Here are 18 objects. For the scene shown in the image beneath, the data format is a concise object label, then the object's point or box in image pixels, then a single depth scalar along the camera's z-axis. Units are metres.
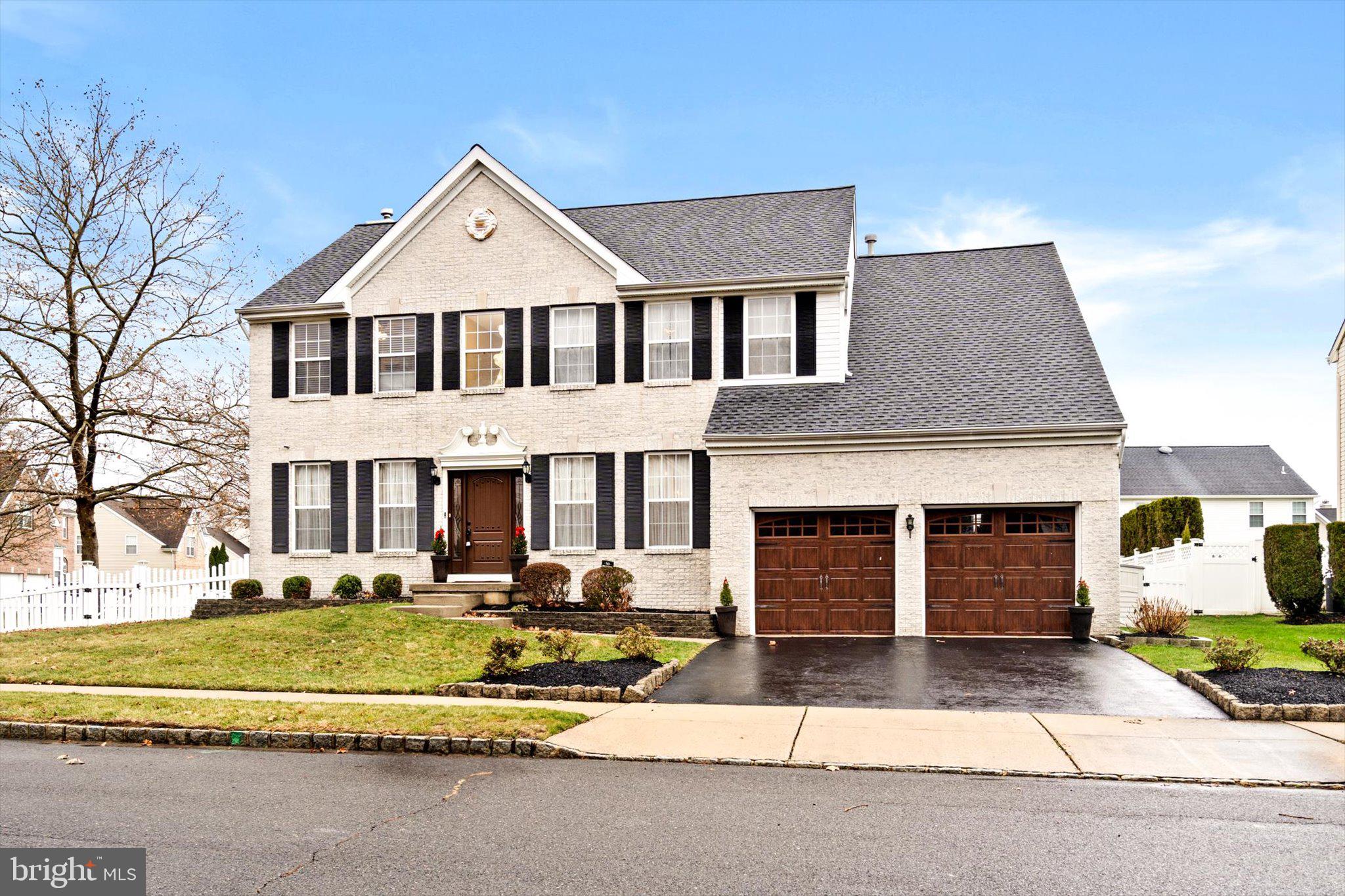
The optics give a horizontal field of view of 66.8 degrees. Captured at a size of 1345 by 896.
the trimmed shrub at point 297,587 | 22.58
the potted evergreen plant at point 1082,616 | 17.83
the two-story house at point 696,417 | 19.00
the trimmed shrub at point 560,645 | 13.64
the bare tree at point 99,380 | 27.38
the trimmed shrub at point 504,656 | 12.80
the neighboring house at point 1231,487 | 49.16
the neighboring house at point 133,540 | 64.25
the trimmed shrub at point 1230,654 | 12.65
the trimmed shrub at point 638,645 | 14.05
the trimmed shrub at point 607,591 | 20.09
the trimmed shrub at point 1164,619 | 17.16
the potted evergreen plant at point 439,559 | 21.64
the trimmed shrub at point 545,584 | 20.19
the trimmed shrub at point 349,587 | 22.34
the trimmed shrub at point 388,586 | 21.97
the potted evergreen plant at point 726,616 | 19.06
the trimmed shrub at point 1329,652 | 11.94
